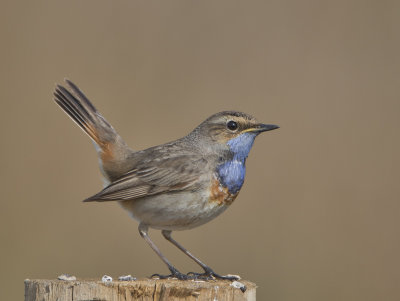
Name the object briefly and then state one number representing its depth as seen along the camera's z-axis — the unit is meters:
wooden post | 9.07
